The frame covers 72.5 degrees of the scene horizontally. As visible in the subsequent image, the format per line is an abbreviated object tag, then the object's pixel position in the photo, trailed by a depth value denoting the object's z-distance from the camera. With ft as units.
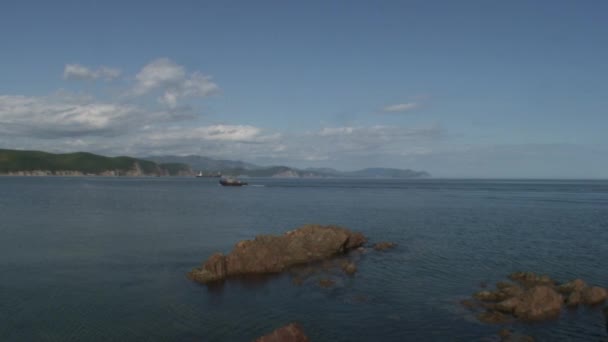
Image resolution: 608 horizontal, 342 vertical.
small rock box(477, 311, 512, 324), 80.57
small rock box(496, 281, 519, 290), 102.28
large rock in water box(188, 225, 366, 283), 112.37
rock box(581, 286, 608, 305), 90.84
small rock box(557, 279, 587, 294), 95.33
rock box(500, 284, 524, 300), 92.92
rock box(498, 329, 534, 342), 71.72
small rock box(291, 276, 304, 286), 107.24
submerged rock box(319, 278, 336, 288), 105.07
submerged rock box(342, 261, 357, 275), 118.77
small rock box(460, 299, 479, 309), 88.87
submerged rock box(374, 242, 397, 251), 152.21
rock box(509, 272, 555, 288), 105.50
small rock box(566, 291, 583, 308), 89.73
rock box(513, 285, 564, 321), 82.79
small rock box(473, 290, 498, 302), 93.56
